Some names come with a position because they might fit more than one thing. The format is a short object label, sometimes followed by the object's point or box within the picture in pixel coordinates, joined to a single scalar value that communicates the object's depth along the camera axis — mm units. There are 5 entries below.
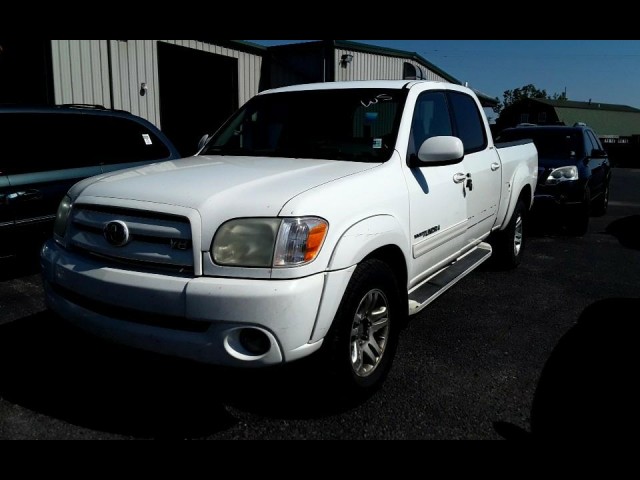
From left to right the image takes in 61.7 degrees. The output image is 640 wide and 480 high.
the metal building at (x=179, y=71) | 9961
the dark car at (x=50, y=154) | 4926
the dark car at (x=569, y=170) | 8164
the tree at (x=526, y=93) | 130038
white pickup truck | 2455
